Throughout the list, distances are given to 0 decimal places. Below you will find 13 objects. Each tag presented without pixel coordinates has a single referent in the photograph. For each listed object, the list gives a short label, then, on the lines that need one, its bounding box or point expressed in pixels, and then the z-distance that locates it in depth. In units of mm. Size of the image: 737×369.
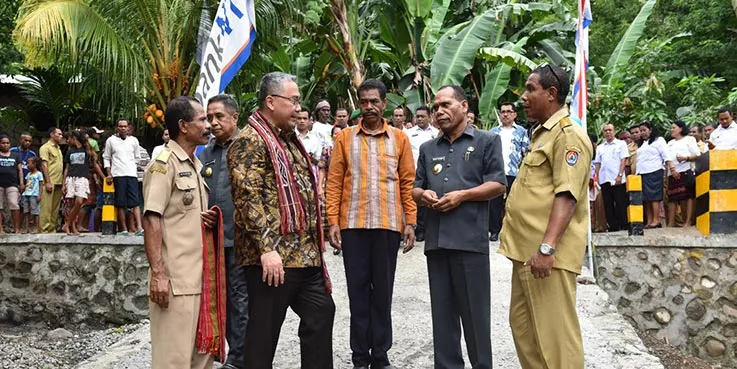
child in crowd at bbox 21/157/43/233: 12344
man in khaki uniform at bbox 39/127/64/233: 12188
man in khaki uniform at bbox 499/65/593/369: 4020
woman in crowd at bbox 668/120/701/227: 11547
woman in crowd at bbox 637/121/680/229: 11508
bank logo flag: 7230
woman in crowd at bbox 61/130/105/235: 11320
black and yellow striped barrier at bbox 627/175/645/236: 9445
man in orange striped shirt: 5309
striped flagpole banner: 8914
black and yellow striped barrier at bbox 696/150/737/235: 9156
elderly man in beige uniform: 4094
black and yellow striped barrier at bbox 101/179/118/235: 10430
